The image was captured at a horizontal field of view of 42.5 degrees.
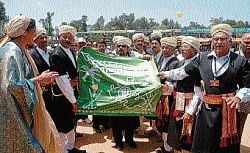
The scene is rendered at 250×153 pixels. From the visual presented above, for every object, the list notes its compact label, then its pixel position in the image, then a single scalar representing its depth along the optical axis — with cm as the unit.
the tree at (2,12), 5524
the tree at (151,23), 11292
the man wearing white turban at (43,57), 491
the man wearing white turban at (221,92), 350
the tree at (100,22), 8514
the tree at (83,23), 6377
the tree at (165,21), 12298
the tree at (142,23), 11621
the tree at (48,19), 6341
